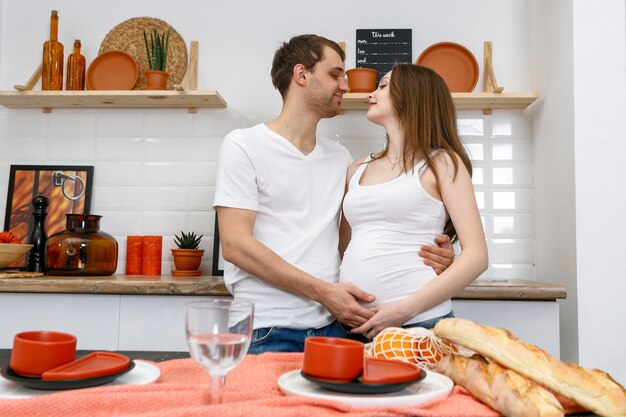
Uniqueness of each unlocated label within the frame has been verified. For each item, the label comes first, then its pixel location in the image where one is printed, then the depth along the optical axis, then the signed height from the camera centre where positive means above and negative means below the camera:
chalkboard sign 2.72 +0.91
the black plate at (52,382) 0.76 -0.19
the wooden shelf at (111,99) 2.56 +0.64
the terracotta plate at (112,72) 2.72 +0.78
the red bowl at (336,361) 0.76 -0.15
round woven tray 2.79 +0.93
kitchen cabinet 2.15 -0.25
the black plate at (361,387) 0.75 -0.18
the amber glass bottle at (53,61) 2.68 +0.81
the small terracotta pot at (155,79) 2.58 +0.71
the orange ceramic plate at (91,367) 0.78 -0.18
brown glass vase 2.33 -0.04
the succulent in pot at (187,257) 2.49 -0.07
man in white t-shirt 1.64 +0.08
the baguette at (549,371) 0.73 -0.16
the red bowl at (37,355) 0.78 -0.16
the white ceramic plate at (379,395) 0.74 -0.19
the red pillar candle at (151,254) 2.63 -0.06
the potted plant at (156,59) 2.59 +0.83
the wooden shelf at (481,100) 2.51 +0.64
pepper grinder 2.48 +0.00
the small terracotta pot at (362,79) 2.53 +0.72
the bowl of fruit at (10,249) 2.30 -0.04
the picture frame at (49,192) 2.74 +0.22
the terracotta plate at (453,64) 2.64 +0.83
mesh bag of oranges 0.98 -0.17
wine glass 0.69 -0.11
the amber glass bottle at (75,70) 2.71 +0.78
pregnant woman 1.45 +0.09
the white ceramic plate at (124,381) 0.77 -0.20
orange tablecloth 0.70 -0.20
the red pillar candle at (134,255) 2.64 -0.07
